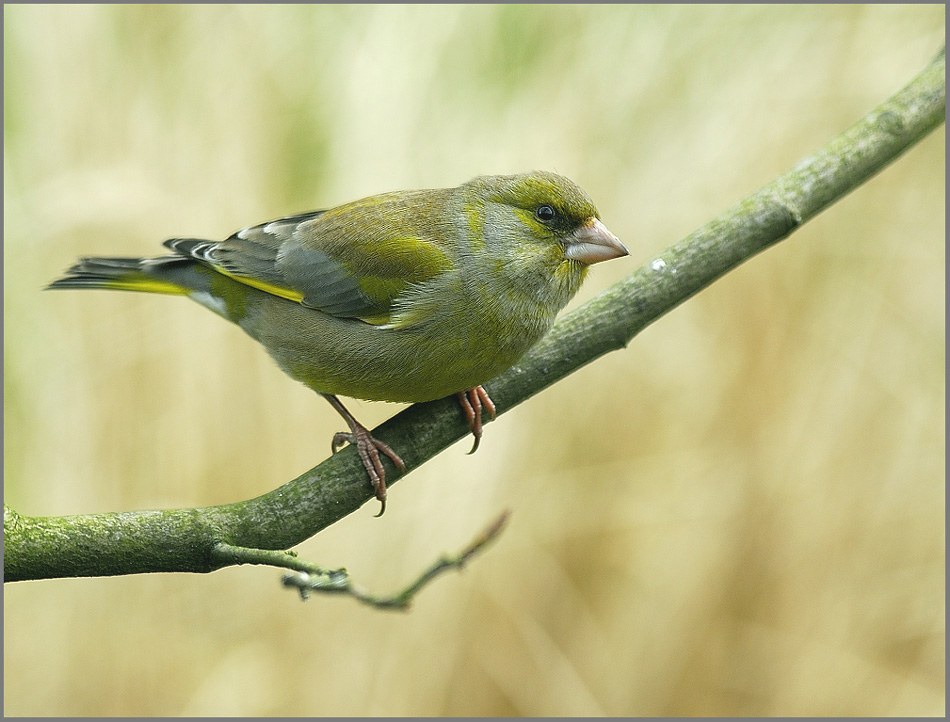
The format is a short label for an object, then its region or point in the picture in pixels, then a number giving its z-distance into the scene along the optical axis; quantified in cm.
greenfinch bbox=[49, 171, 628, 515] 332
